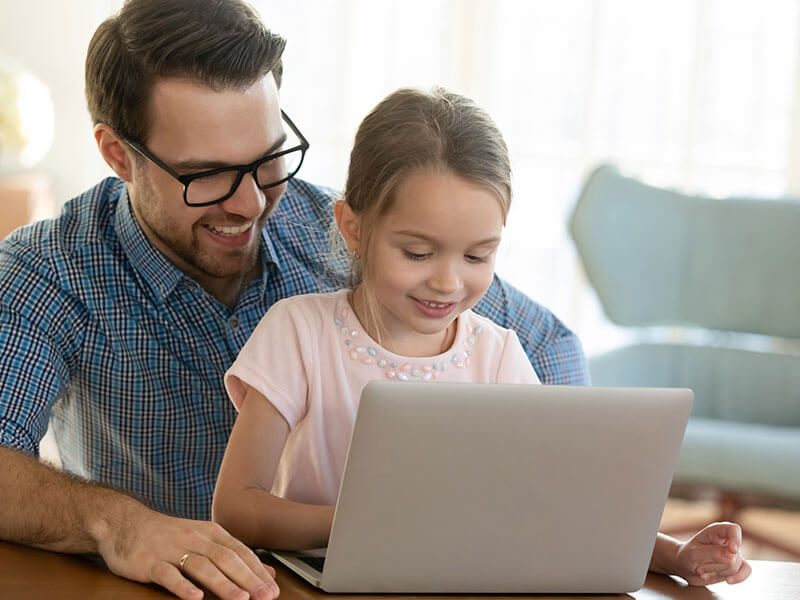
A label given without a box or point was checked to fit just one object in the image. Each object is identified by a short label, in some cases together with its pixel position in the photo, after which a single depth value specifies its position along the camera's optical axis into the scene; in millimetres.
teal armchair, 4224
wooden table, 1811
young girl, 2027
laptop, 1749
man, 2396
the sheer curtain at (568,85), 5562
